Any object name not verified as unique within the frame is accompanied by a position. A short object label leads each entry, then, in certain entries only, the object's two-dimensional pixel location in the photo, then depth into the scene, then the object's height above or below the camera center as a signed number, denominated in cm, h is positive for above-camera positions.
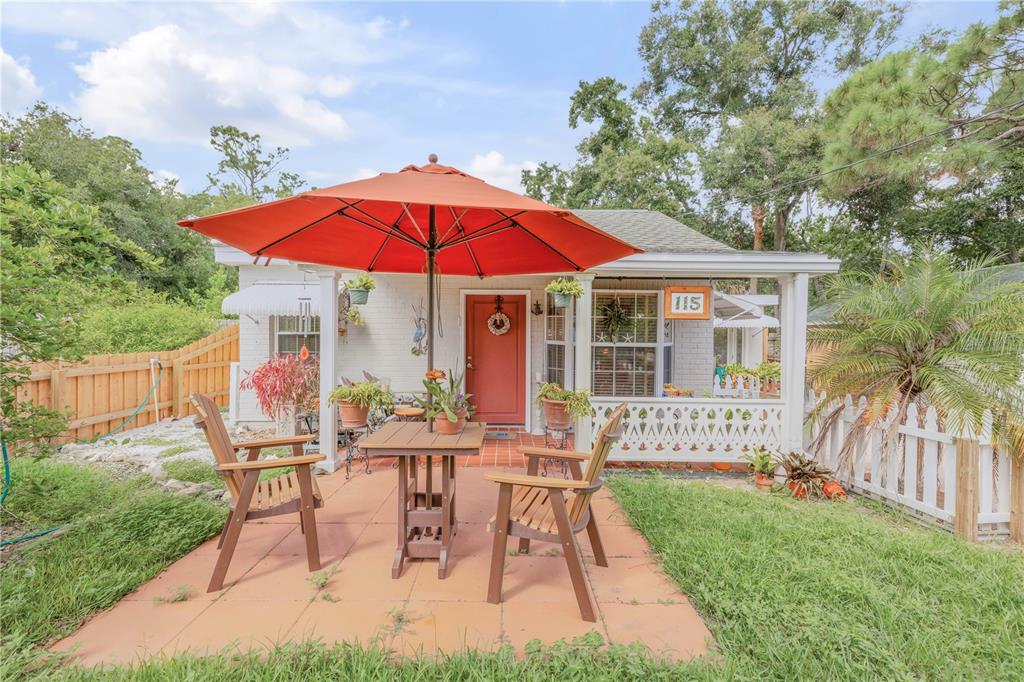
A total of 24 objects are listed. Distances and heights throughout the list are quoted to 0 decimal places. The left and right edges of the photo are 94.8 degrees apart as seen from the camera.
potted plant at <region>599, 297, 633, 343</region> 686 +32
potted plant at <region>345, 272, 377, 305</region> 616 +66
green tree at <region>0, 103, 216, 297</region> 1580 +549
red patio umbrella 240 +72
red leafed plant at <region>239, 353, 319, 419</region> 574 -58
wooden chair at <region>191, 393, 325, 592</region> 269 -94
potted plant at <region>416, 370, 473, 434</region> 304 -45
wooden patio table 280 -95
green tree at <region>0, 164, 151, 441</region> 282 +39
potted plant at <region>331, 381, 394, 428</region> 498 -68
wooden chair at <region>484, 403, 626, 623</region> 241 -99
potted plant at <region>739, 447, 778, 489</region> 492 -135
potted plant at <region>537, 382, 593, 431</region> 502 -71
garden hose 312 -113
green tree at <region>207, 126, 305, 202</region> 2333 +860
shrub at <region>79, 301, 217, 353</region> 988 +17
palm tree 373 -4
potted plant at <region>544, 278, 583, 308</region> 541 +58
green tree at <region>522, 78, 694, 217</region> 1831 +728
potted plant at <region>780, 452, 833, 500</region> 459 -136
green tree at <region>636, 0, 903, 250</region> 1731 +1165
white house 666 +8
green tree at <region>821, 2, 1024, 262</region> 978 +508
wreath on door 723 +26
